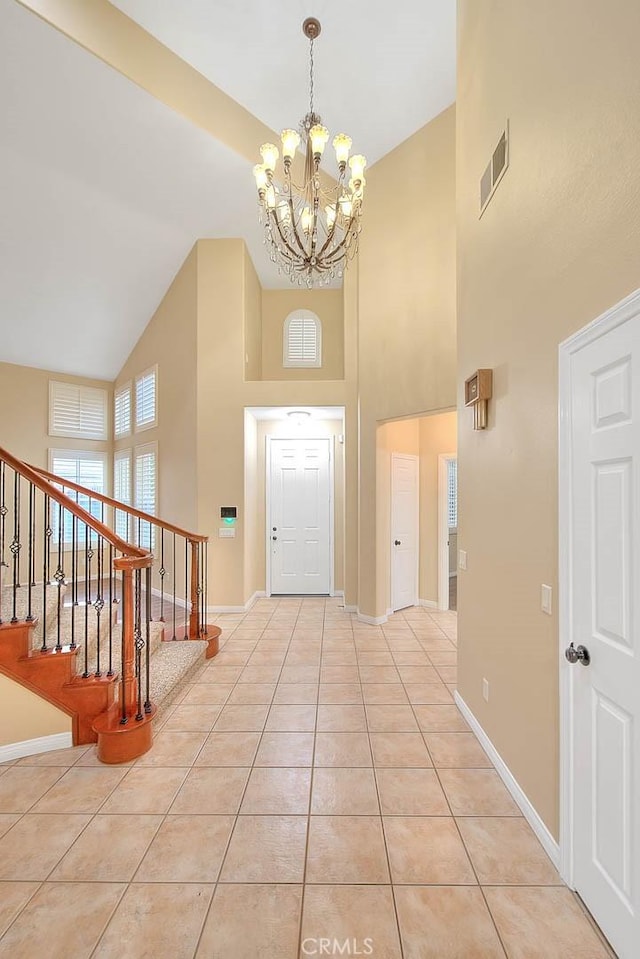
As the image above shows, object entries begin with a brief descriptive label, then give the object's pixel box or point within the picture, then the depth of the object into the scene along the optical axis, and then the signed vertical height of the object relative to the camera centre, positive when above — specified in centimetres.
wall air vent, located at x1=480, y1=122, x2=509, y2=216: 225 +178
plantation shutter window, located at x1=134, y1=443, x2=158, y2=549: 619 +0
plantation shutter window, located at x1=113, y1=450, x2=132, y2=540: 663 +0
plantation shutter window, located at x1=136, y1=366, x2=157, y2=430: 632 +131
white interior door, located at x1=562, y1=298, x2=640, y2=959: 131 -49
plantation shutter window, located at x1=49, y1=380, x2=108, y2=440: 674 +122
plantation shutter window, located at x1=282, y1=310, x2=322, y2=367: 666 +229
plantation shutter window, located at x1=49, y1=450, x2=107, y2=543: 665 +19
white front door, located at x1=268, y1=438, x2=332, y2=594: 620 -49
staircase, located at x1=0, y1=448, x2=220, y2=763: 243 -114
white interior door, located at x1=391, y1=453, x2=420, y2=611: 536 -60
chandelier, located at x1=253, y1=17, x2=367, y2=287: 305 +223
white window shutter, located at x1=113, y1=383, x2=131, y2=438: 697 +124
